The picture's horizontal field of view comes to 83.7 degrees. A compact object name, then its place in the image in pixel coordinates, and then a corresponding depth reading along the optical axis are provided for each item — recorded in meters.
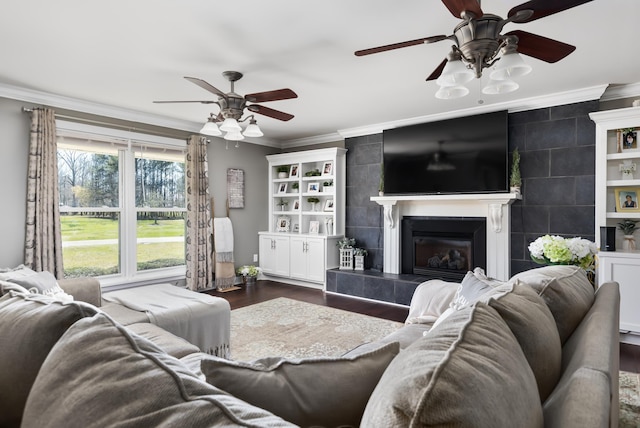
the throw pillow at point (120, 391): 0.56
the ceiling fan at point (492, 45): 1.75
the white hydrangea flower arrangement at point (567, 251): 2.05
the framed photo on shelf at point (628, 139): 3.59
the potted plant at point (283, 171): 6.42
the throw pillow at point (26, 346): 0.93
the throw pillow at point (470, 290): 1.77
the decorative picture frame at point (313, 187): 6.07
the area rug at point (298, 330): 3.14
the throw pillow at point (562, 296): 1.23
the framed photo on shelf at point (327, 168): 5.89
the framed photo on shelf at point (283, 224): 6.42
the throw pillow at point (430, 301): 2.43
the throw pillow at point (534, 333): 0.89
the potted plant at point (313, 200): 6.20
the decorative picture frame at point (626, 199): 3.63
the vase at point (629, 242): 3.58
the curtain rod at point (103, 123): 3.95
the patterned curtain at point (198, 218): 5.28
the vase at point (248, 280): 5.97
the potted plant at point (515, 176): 4.17
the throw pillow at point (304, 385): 0.80
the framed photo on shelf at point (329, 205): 5.97
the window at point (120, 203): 4.36
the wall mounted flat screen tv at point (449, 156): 4.31
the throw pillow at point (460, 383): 0.50
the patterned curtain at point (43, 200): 3.86
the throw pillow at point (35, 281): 2.06
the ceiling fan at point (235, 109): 3.06
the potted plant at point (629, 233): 3.58
